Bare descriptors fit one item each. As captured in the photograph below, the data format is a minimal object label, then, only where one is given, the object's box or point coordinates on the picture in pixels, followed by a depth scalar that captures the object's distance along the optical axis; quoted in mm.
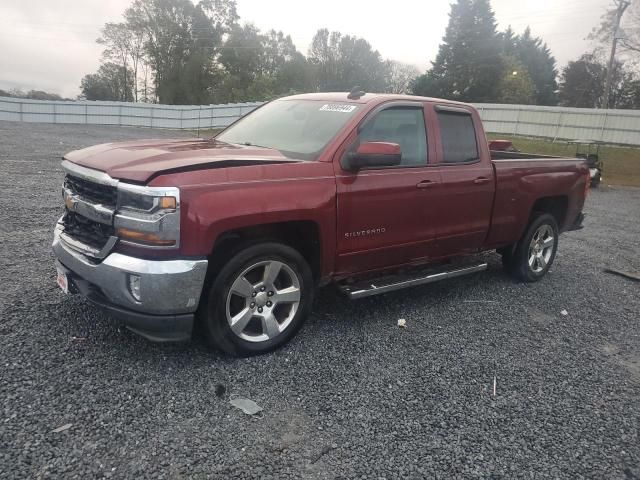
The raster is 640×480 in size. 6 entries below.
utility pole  29891
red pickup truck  3066
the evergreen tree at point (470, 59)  49156
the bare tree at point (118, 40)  63656
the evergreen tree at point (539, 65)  59031
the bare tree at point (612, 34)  33438
